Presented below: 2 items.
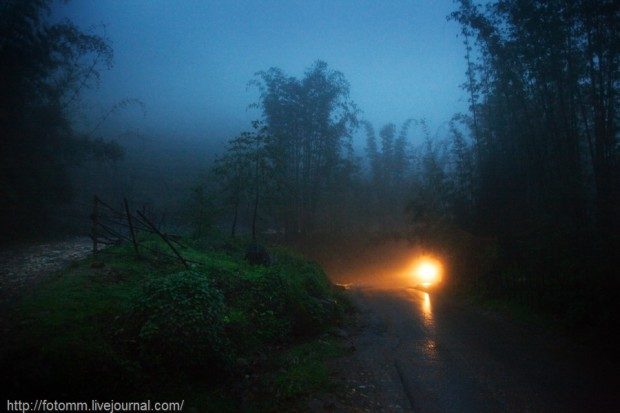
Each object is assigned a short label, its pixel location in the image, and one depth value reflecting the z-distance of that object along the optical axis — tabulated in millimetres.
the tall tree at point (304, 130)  26391
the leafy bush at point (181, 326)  4887
